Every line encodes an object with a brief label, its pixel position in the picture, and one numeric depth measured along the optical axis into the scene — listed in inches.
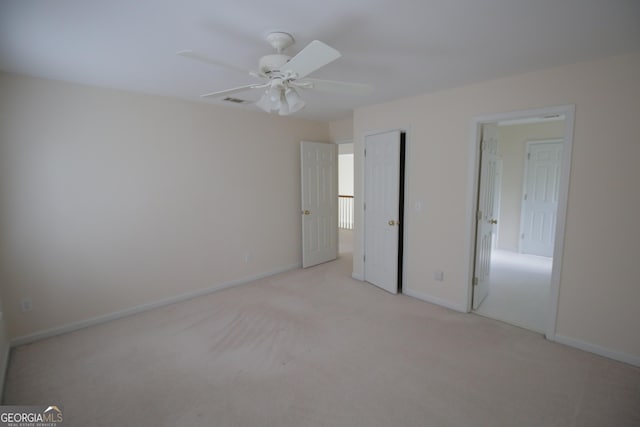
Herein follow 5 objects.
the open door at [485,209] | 123.3
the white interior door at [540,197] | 202.8
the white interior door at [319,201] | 185.0
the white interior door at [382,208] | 142.9
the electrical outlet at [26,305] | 105.0
